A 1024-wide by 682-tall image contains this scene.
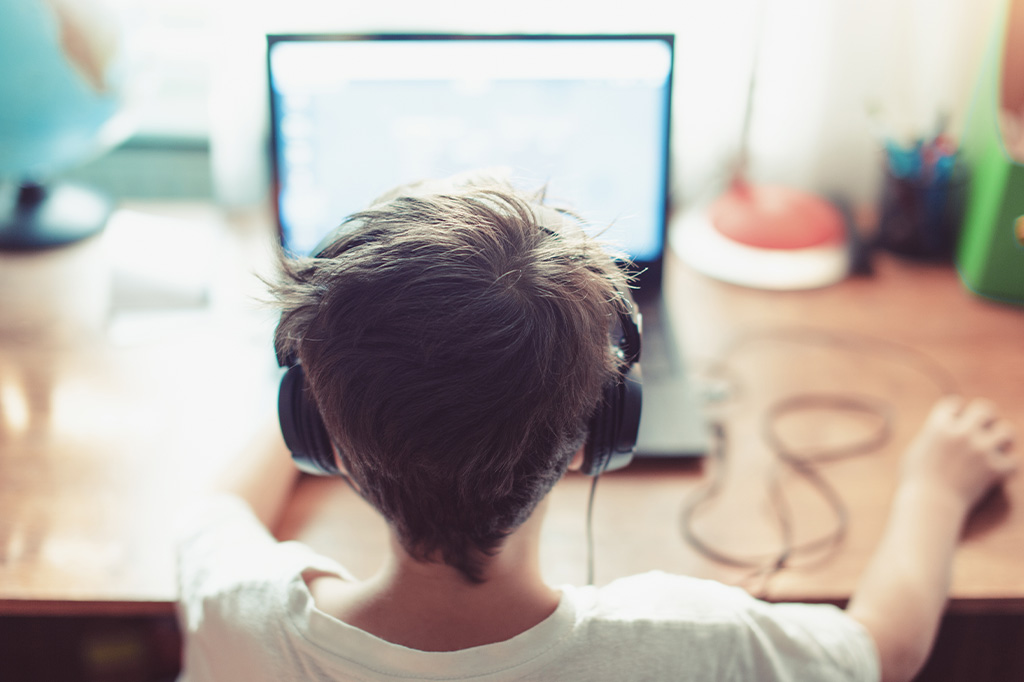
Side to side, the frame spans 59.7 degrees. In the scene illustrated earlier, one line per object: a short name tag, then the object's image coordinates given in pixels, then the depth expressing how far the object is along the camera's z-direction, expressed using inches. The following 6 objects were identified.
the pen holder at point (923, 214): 47.3
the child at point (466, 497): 21.1
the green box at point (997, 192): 43.8
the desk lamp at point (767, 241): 47.5
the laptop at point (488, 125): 38.3
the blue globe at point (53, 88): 39.7
